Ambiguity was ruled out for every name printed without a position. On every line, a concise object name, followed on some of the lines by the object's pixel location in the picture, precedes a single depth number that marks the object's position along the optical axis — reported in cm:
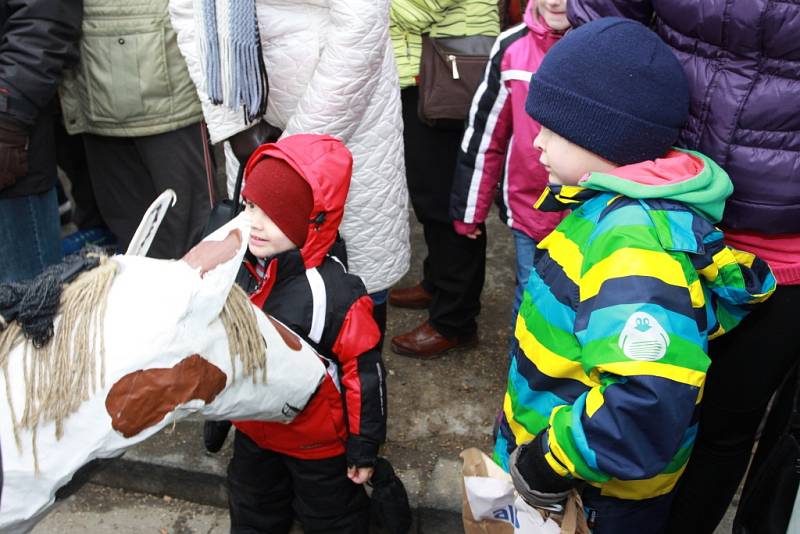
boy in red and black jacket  220
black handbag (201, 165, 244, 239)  237
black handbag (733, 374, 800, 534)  189
